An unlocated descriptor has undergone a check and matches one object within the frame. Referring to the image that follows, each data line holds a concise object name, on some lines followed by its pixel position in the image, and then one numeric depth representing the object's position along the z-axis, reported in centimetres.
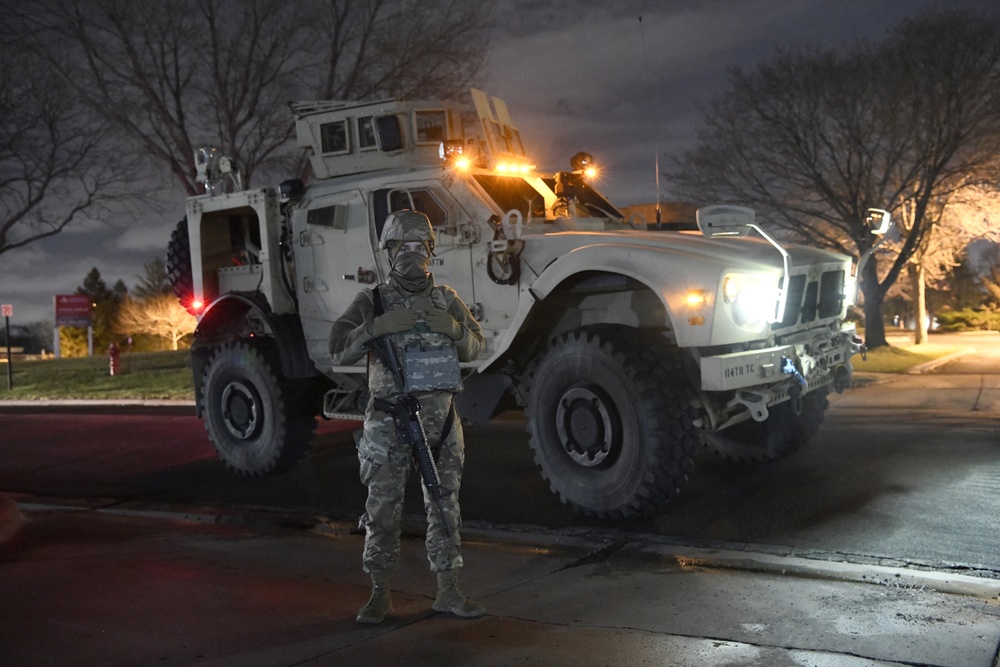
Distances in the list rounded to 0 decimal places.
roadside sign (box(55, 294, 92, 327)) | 3875
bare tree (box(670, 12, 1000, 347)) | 2148
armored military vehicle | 654
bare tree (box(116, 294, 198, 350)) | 6112
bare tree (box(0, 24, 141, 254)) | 2156
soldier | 481
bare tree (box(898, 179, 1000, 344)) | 2447
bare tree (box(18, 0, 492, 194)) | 2003
